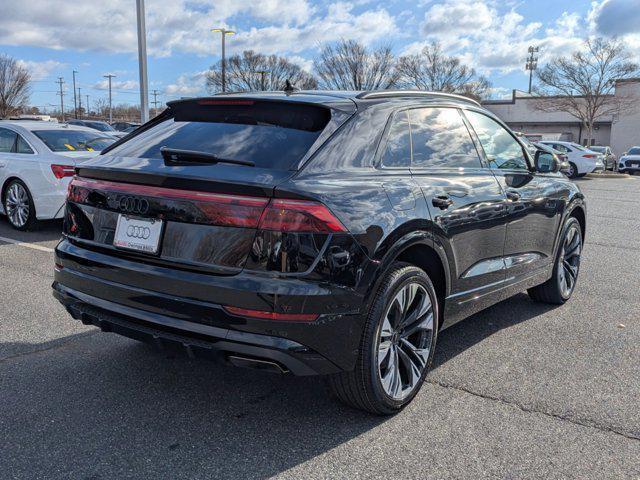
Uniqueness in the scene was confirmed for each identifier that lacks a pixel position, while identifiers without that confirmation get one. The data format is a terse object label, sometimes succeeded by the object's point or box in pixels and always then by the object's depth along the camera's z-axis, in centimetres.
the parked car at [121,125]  3772
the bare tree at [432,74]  4628
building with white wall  5006
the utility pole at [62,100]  10292
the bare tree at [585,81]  3597
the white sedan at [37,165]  798
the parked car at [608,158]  3228
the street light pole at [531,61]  7967
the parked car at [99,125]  2656
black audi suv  264
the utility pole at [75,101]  9238
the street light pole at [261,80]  5155
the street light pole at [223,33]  3197
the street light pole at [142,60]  1558
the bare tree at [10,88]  5062
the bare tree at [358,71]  4478
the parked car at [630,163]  3100
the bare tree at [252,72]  5200
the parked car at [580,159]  2503
